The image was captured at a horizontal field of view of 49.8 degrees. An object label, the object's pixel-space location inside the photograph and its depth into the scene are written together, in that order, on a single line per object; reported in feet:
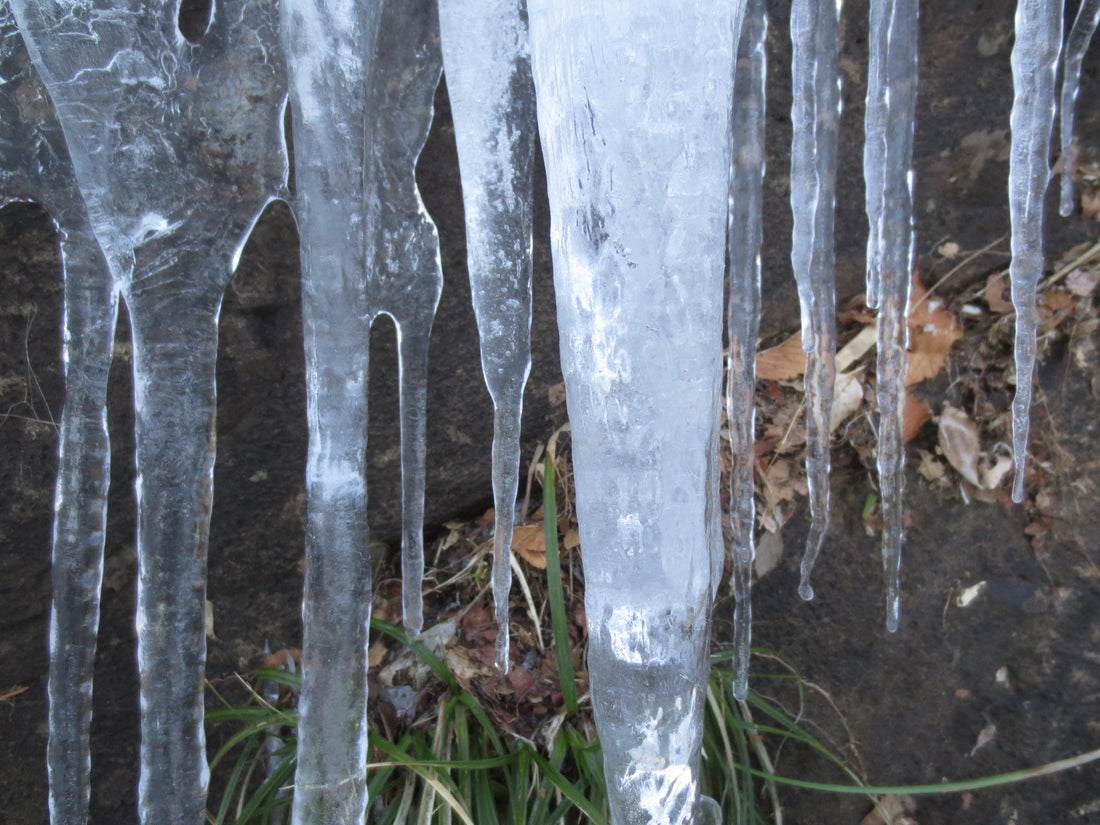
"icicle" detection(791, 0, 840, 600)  1.82
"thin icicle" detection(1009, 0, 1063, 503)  1.74
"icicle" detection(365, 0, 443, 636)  1.76
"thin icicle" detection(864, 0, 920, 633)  1.80
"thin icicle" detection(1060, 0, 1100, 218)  1.91
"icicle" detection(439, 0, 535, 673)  1.69
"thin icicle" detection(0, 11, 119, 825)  1.63
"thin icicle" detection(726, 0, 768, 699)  1.82
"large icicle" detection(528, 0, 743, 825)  1.43
